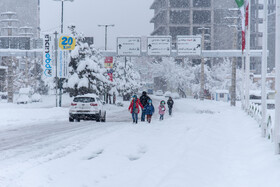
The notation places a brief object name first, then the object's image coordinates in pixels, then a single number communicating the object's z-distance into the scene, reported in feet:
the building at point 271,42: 505.33
